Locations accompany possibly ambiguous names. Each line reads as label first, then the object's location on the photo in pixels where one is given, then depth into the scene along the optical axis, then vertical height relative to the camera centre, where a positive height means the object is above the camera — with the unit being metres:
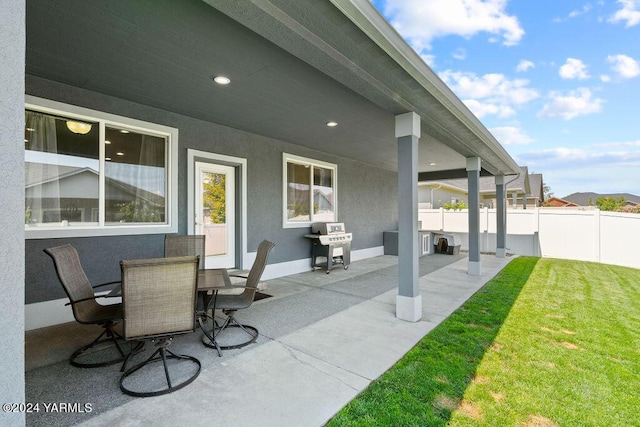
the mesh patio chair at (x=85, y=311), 2.52 -0.90
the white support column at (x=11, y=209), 1.00 +0.02
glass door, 5.40 +0.07
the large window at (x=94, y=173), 3.66 +0.60
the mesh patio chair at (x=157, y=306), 2.20 -0.72
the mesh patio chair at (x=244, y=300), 3.08 -0.94
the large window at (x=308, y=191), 6.88 +0.58
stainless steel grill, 6.91 -0.76
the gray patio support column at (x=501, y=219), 9.15 -0.20
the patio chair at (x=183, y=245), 4.04 -0.42
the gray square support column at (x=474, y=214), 6.47 -0.02
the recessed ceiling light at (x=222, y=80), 3.52 +1.65
